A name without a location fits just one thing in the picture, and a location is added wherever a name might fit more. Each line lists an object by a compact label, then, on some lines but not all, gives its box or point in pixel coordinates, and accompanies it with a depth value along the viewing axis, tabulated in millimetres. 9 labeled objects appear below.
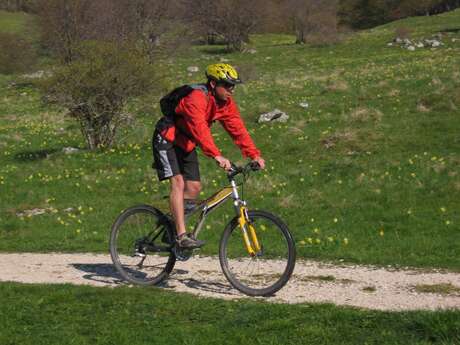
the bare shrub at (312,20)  55656
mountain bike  7820
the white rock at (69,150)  20875
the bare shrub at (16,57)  52416
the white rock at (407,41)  44681
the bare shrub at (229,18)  61125
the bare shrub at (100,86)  20969
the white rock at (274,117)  22453
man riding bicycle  7961
